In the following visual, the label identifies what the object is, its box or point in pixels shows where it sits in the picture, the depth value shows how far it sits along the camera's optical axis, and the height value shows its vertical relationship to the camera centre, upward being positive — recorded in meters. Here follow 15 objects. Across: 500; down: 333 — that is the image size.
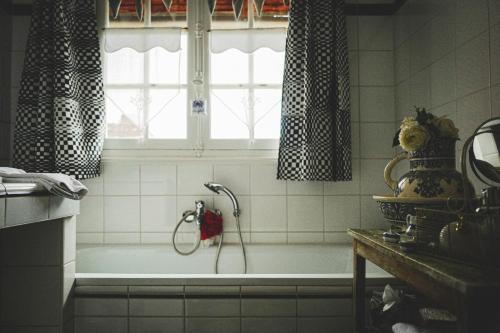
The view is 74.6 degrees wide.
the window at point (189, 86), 2.07 +0.56
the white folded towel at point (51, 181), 1.06 -0.02
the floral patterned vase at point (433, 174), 0.94 +0.00
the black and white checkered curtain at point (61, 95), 1.83 +0.46
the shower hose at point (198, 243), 1.84 -0.39
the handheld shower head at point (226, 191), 1.87 -0.09
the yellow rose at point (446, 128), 0.97 +0.14
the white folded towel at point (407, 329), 0.91 -0.44
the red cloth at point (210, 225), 1.89 -0.29
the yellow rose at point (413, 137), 0.97 +0.11
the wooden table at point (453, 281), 0.57 -0.22
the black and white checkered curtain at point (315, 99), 1.87 +0.44
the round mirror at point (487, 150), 1.03 +0.08
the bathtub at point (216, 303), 1.24 -0.48
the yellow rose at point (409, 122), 1.00 +0.16
